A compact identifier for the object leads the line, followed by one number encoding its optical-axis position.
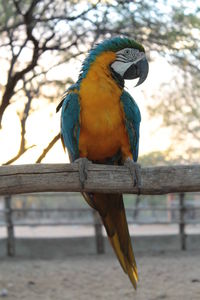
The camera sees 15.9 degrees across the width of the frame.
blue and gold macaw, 1.81
